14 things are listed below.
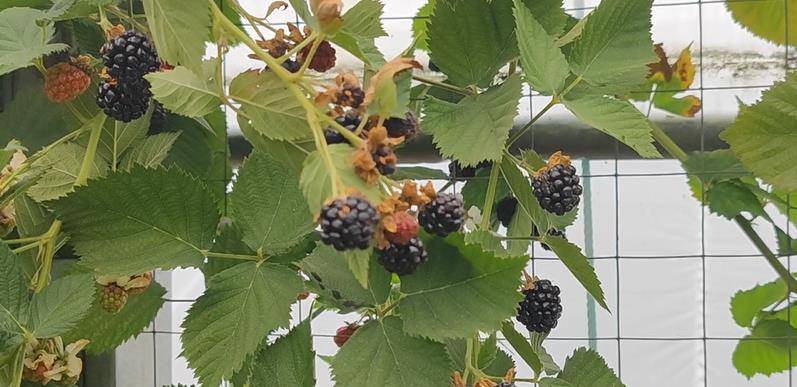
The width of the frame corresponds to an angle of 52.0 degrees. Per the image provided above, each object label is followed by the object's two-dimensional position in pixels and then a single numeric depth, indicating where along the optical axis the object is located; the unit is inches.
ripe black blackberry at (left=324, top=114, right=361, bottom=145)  14.5
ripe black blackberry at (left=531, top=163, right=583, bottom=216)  19.7
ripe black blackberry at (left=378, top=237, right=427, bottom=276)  14.1
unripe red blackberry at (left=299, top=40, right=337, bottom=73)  18.7
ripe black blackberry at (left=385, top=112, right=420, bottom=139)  15.4
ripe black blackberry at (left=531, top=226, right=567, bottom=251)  24.6
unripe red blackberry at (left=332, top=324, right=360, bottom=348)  21.7
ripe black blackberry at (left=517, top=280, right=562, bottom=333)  21.6
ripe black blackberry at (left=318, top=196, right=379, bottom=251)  12.1
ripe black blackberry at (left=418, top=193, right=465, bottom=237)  15.6
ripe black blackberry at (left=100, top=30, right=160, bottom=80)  18.3
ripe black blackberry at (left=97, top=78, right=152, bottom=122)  19.4
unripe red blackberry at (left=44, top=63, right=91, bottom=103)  21.3
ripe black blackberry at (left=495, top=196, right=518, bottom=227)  25.5
